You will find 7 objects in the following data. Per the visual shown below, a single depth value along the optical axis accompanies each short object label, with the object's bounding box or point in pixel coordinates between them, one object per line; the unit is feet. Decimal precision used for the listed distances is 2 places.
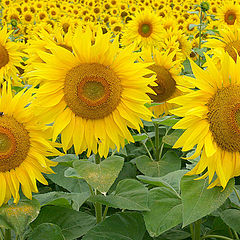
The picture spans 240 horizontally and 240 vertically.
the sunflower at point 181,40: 16.53
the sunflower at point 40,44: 9.30
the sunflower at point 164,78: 9.72
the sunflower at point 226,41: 10.05
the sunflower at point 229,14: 17.65
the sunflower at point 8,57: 10.75
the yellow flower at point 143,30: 17.11
